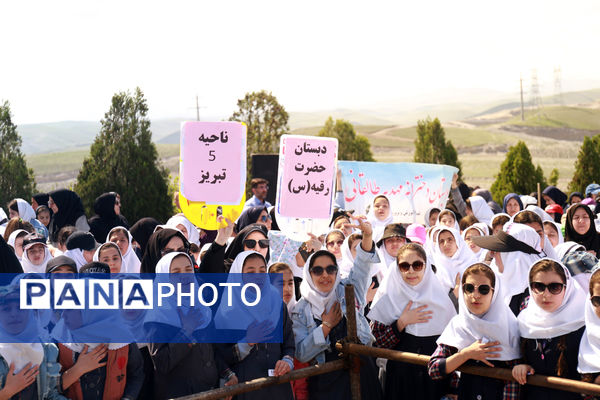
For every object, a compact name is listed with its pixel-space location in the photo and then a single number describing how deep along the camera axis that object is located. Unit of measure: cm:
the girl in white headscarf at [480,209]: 902
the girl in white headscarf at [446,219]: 714
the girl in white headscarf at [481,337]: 351
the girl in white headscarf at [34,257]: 609
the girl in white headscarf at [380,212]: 798
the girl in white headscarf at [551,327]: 335
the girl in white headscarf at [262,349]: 388
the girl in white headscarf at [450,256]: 550
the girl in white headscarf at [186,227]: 719
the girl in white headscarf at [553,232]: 643
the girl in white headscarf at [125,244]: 584
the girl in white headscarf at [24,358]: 329
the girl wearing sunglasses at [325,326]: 412
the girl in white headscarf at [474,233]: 623
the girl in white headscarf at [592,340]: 317
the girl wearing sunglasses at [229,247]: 519
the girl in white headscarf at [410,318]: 410
